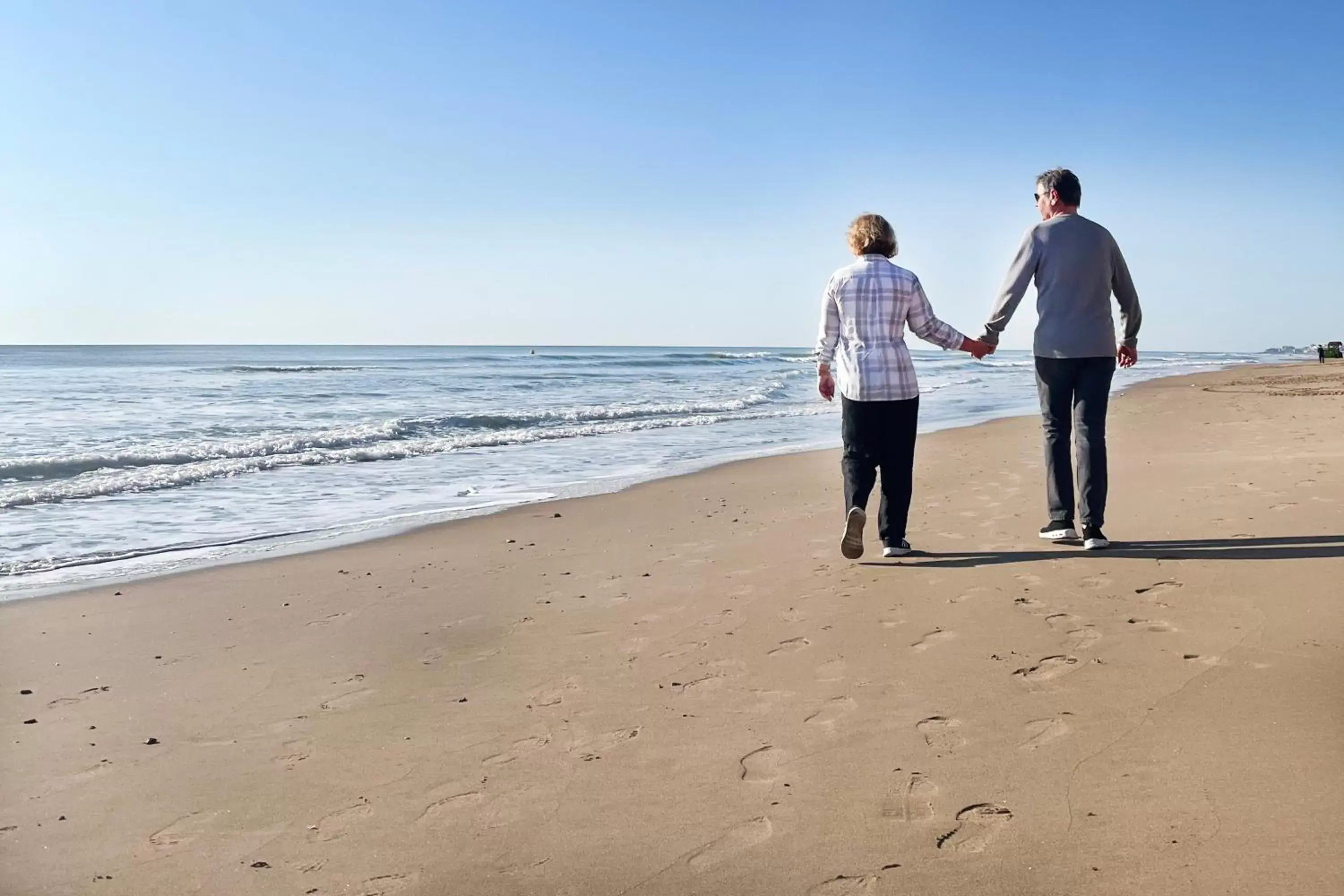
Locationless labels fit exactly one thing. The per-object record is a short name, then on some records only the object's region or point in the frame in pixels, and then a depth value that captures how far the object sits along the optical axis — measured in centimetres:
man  469
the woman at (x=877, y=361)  469
